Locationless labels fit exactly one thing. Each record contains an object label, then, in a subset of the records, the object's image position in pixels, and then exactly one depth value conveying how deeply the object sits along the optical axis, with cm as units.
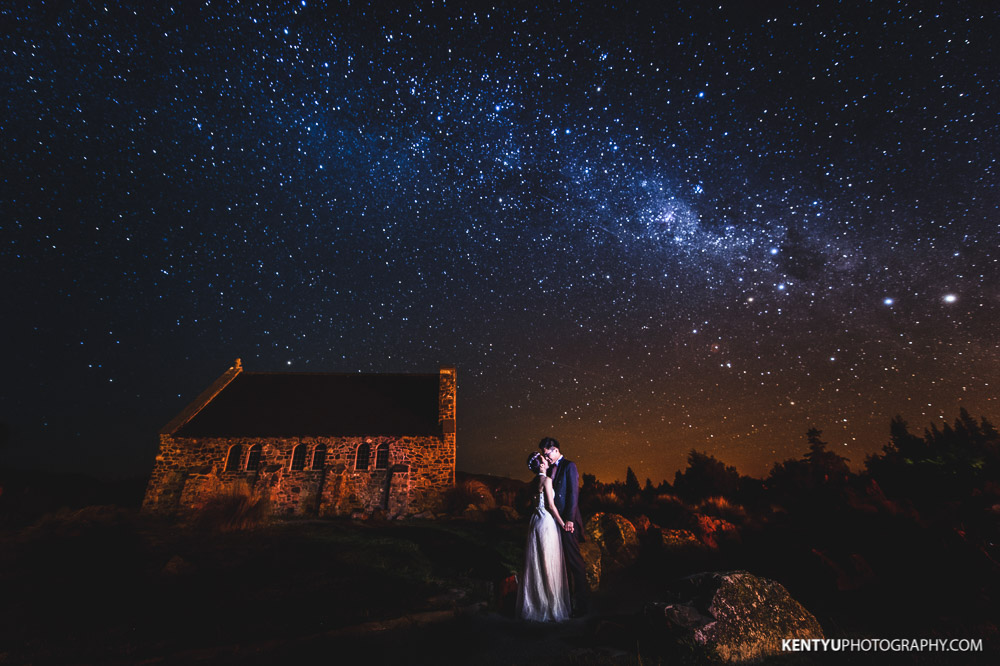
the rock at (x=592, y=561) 748
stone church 1916
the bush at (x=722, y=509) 1103
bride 534
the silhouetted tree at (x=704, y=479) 1580
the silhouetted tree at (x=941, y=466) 652
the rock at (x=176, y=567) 711
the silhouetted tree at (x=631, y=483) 1983
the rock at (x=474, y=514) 1717
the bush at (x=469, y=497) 1883
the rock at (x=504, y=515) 1666
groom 549
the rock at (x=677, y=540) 846
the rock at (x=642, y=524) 948
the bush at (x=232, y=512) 1206
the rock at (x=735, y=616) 402
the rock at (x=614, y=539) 841
